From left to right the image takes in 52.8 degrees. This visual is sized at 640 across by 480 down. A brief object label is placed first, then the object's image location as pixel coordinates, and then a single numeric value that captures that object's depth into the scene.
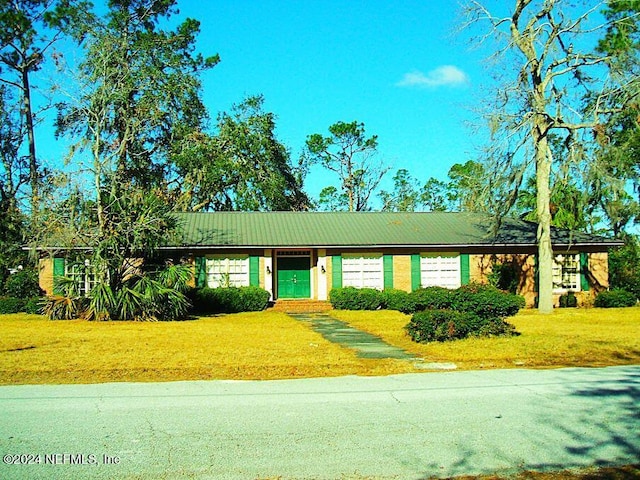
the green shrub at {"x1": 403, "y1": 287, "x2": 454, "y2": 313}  15.42
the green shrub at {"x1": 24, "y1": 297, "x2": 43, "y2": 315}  24.02
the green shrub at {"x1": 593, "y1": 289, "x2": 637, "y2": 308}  26.41
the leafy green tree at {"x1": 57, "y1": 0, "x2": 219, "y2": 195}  21.89
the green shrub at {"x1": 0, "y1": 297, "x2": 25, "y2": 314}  25.02
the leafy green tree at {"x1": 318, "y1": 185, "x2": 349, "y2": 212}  54.25
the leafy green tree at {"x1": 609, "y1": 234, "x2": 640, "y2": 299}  29.81
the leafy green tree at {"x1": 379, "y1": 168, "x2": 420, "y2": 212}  56.31
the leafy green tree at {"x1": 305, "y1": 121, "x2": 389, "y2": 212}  50.25
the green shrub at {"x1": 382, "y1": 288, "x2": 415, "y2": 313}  25.38
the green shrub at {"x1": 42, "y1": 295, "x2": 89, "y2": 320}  21.08
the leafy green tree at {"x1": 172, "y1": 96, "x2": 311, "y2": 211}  36.53
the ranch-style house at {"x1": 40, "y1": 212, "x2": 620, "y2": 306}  27.03
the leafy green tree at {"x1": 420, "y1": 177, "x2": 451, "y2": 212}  61.59
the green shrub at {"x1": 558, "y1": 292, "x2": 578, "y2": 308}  27.48
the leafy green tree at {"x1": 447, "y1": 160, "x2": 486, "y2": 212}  23.19
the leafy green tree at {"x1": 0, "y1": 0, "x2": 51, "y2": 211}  35.53
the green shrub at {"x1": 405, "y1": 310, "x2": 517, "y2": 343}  13.82
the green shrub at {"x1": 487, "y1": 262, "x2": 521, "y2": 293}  27.53
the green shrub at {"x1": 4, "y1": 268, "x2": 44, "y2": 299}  26.61
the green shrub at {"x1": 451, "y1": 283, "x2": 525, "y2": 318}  14.63
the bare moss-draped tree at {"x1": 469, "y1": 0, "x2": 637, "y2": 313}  21.22
